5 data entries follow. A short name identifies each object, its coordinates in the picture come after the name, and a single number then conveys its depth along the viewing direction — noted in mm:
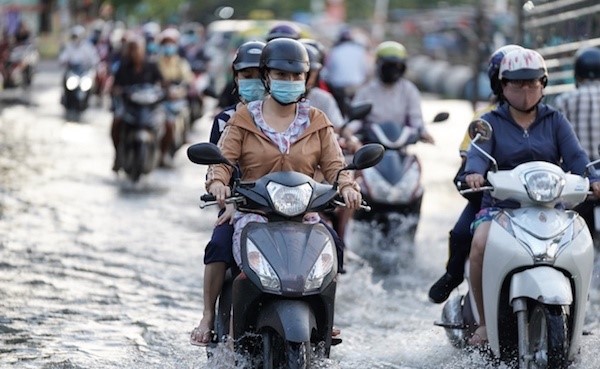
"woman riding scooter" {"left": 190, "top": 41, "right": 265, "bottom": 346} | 12766
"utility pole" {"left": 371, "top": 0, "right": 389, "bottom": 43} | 94643
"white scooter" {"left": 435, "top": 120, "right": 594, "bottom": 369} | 12425
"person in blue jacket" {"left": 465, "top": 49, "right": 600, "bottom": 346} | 13734
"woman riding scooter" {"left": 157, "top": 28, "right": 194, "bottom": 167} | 34084
